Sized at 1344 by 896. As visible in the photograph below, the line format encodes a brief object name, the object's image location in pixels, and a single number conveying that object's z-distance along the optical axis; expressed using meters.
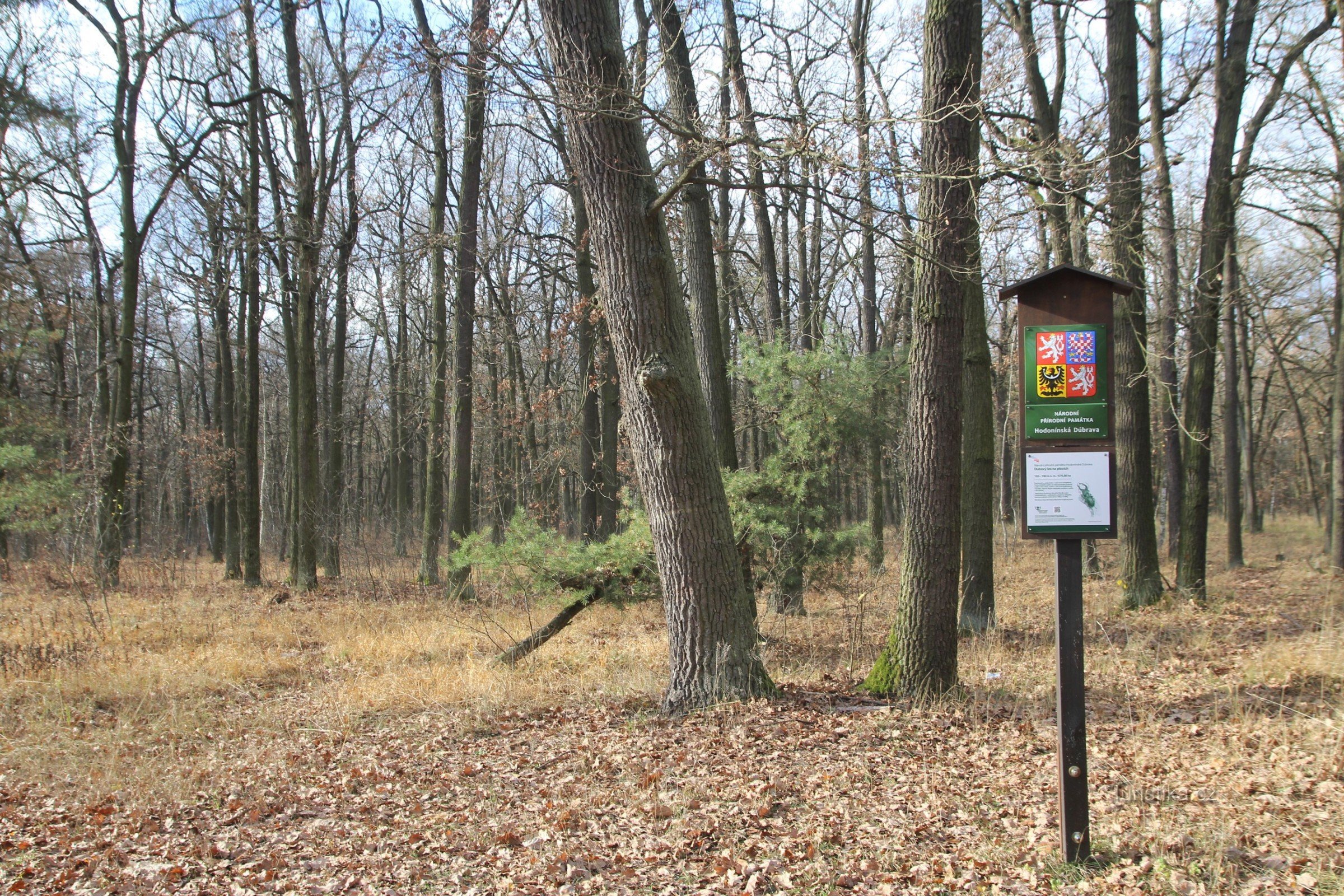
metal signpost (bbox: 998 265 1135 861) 3.71
